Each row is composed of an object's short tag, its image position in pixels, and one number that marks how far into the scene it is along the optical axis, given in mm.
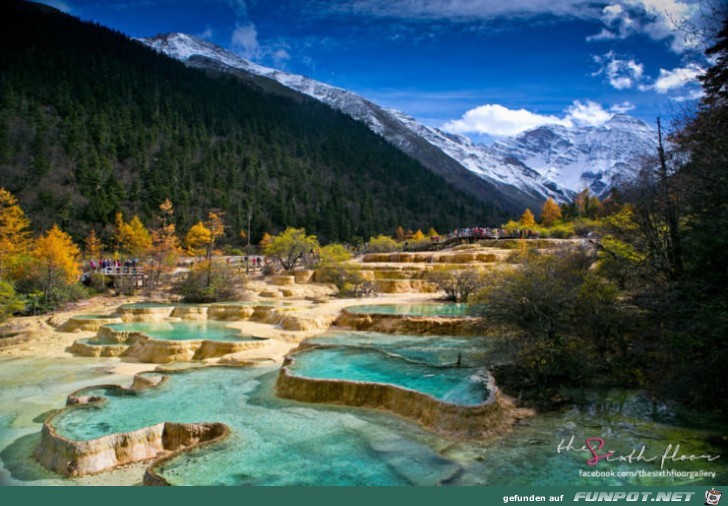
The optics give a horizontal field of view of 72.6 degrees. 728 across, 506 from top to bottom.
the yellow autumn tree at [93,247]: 49897
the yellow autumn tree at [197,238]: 51225
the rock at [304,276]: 38094
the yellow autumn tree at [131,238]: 47100
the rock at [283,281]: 36469
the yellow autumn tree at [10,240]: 30767
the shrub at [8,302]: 23172
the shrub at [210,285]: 31562
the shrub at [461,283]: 27516
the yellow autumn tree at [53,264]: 29886
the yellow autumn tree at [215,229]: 39719
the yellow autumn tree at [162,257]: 37625
